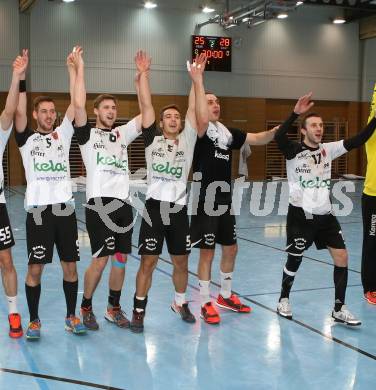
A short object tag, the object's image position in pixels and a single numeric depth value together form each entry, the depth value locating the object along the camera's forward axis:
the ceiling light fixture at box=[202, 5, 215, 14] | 20.80
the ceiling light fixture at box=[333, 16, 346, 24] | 22.41
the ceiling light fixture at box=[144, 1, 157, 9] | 19.95
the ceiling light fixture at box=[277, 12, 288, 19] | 19.19
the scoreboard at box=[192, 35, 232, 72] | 20.30
